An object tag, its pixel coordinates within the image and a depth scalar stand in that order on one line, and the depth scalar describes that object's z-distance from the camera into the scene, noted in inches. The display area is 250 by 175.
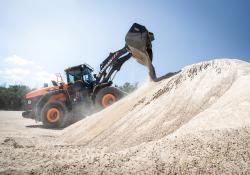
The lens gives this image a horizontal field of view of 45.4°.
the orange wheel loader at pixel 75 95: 565.6
